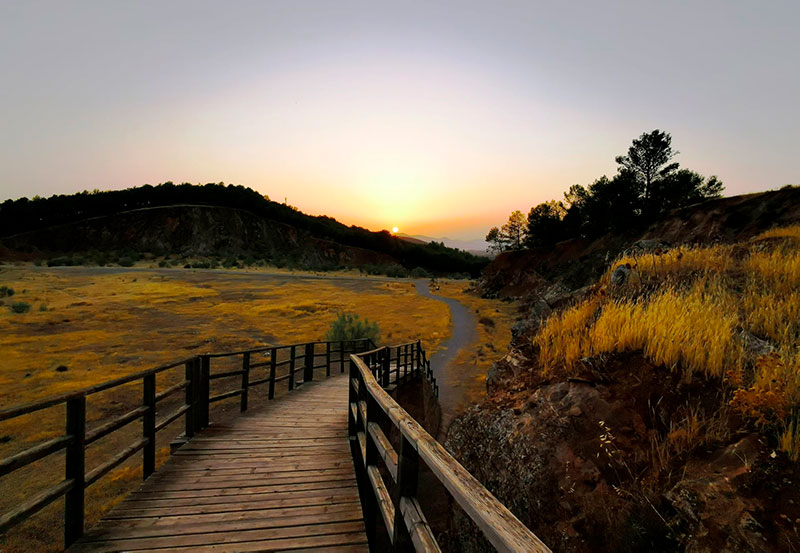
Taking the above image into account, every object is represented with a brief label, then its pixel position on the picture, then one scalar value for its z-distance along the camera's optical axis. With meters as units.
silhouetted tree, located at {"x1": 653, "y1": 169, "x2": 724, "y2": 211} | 29.62
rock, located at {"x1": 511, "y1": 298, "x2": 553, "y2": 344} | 8.30
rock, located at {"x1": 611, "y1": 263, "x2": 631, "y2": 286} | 7.37
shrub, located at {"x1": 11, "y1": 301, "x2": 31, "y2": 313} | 22.07
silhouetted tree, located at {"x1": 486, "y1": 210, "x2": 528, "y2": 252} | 69.38
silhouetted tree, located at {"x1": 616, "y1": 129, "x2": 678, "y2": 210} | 30.95
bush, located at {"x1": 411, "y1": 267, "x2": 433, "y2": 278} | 79.82
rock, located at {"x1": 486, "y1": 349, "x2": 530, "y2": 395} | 6.57
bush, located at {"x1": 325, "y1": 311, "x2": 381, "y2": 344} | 18.94
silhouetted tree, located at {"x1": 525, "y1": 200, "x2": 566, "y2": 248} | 41.47
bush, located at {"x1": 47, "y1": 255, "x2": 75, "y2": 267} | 56.41
